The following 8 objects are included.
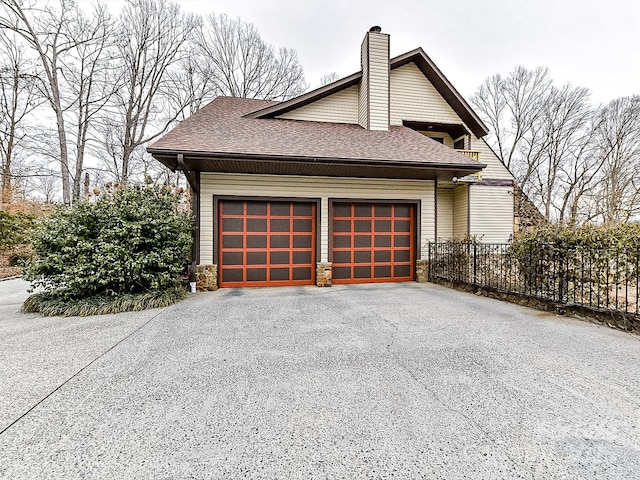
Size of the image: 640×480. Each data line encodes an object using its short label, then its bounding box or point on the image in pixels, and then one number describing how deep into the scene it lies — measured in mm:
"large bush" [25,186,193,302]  4961
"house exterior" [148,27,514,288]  6742
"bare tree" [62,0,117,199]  12289
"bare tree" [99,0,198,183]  13398
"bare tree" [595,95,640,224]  15703
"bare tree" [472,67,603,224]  17906
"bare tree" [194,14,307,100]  15266
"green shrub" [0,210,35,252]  9668
